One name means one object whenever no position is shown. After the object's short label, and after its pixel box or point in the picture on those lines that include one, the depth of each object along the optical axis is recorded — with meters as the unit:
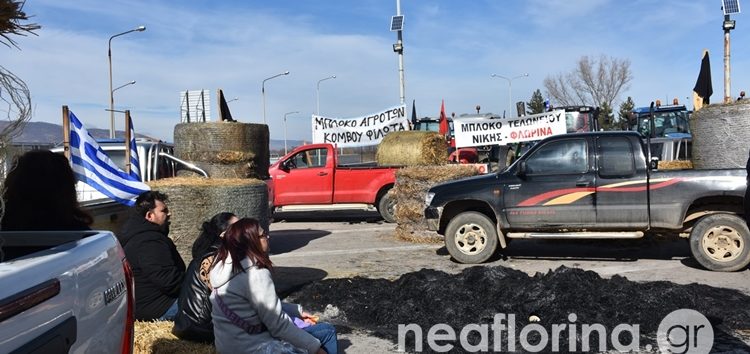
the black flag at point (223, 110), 10.00
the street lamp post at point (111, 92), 31.44
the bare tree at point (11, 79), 2.43
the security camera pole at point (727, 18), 17.22
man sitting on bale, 4.81
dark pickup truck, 7.93
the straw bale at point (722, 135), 9.23
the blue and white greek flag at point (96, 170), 6.92
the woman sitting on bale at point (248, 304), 3.61
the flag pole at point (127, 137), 7.95
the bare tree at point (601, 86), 53.59
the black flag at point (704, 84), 12.76
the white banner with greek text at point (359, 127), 16.36
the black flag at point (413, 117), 22.77
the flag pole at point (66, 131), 6.71
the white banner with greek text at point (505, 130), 14.45
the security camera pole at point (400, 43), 21.84
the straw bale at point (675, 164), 10.49
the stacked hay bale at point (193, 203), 7.87
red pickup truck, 14.21
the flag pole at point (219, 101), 9.96
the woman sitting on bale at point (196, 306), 4.10
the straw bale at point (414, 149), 13.45
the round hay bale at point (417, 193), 10.95
